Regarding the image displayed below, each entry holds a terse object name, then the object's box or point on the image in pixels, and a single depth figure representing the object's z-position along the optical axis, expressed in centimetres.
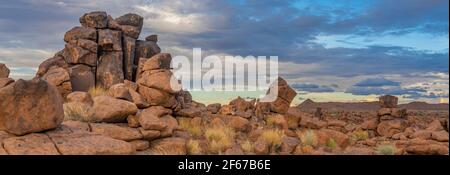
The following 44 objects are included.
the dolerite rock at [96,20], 3994
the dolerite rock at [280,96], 2920
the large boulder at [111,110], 1800
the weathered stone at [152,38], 4397
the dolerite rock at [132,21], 4297
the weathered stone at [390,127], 3563
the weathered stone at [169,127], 1761
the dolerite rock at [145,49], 4184
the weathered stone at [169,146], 1644
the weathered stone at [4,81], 1792
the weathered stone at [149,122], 1709
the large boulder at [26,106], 1320
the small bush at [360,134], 3385
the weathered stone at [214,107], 3069
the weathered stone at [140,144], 1605
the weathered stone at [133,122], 1764
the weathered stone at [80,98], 2177
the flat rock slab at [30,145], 1291
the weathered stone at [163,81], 2398
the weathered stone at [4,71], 3256
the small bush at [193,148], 1671
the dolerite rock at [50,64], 3450
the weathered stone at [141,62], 3358
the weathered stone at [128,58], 4034
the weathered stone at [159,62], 2541
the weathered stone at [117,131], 1619
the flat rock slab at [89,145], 1327
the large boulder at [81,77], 3366
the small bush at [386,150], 1535
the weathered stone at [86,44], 3707
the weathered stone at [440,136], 2014
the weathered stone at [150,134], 1677
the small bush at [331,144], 1808
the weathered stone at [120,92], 2044
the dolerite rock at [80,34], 3831
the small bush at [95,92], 2791
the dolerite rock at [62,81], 2939
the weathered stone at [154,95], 2394
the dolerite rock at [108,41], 3875
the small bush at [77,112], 1788
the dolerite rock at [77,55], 3628
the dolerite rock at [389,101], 3909
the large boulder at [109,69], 3800
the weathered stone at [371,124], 3825
